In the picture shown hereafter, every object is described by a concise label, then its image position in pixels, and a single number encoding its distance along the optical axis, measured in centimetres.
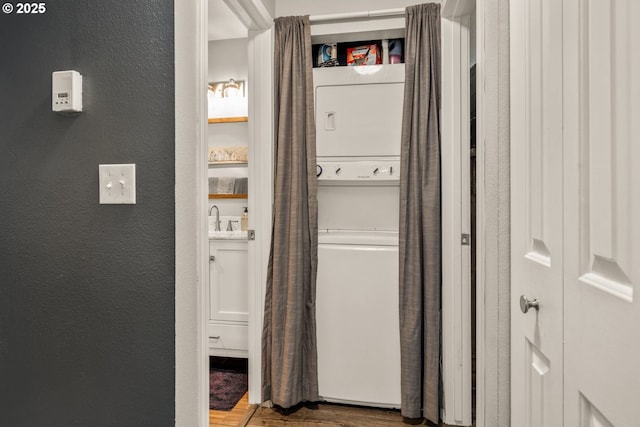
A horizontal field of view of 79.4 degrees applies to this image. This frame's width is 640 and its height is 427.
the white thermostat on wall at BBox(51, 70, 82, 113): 123
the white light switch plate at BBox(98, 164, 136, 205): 123
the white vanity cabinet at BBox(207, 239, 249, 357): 269
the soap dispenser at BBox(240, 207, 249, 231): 306
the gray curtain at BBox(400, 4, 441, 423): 204
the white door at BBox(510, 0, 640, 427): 58
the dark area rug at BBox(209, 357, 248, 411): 227
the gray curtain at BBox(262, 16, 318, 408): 214
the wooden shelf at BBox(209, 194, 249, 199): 312
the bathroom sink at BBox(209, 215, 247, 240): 312
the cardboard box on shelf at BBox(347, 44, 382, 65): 224
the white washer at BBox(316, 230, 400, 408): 215
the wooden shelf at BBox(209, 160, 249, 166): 310
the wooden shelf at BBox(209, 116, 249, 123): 311
